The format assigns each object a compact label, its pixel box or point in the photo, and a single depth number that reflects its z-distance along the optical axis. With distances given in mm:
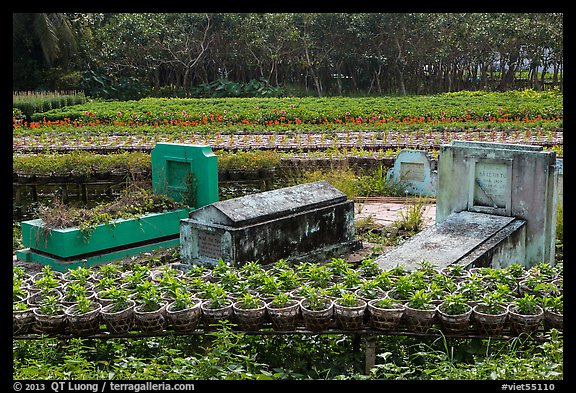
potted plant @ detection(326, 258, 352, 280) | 6199
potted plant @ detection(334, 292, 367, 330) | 5273
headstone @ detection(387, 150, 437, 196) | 12641
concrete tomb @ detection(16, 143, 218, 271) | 9125
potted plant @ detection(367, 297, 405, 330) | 5219
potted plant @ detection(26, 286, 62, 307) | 5605
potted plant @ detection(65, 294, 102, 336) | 5266
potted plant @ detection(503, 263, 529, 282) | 6133
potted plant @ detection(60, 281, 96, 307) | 5534
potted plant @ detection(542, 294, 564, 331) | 5199
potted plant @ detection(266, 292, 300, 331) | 5305
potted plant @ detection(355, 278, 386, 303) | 5547
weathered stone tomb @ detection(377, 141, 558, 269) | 8234
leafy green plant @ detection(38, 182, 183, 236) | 9281
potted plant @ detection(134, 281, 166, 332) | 5293
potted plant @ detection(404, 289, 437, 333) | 5238
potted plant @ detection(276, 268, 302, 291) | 5859
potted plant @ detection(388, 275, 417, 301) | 5570
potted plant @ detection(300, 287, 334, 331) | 5277
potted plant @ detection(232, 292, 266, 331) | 5312
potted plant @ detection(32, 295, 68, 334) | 5266
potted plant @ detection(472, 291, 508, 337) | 5184
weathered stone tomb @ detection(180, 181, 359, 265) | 8242
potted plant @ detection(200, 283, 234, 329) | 5355
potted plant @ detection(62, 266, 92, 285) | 6121
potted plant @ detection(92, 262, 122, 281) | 6246
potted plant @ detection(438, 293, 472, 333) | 5203
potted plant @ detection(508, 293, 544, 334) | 5168
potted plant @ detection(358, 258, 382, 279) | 6359
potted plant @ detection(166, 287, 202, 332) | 5312
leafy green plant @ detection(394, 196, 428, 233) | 10602
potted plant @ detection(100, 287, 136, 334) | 5304
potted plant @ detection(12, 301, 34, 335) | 5281
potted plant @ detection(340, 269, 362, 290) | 5883
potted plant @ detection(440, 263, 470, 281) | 6203
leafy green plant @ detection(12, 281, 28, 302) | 5648
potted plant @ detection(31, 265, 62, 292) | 5891
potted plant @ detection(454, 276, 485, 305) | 5457
